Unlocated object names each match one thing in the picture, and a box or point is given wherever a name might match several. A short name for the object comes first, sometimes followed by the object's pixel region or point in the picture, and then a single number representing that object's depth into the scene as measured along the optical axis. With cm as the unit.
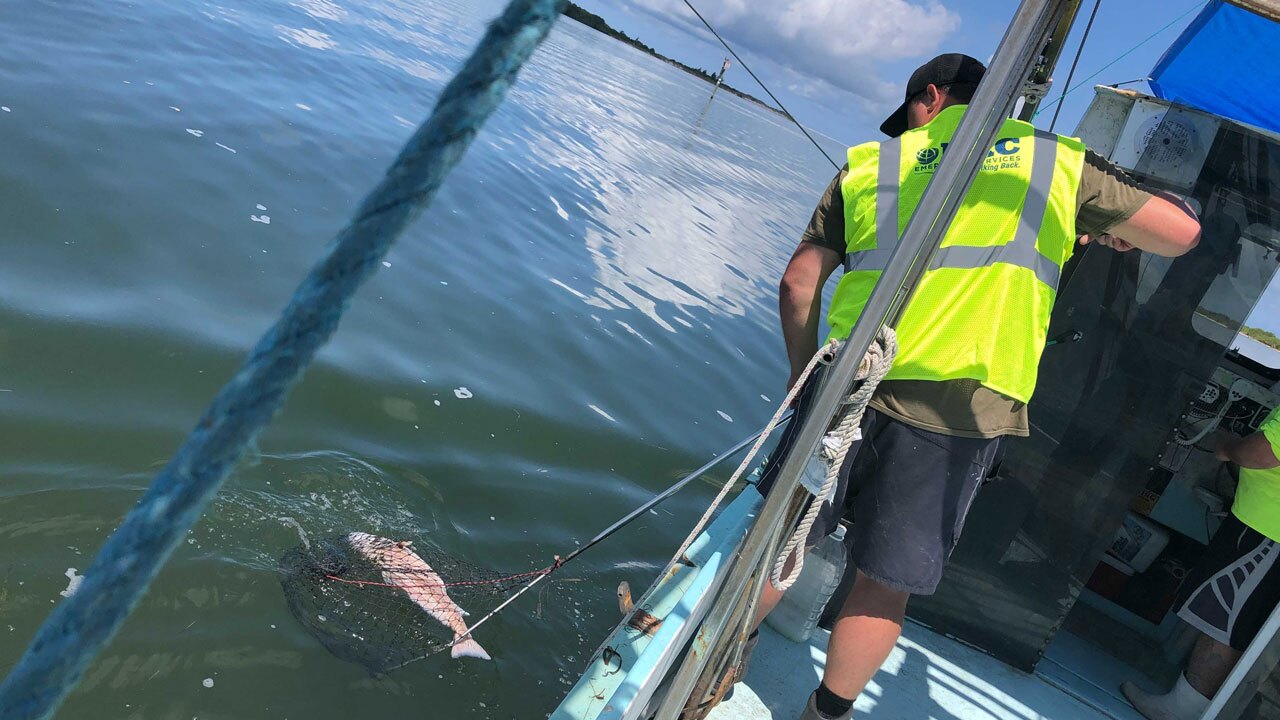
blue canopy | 342
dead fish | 349
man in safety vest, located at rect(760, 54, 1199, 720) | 226
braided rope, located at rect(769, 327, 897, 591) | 196
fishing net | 335
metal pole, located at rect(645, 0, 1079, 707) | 162
